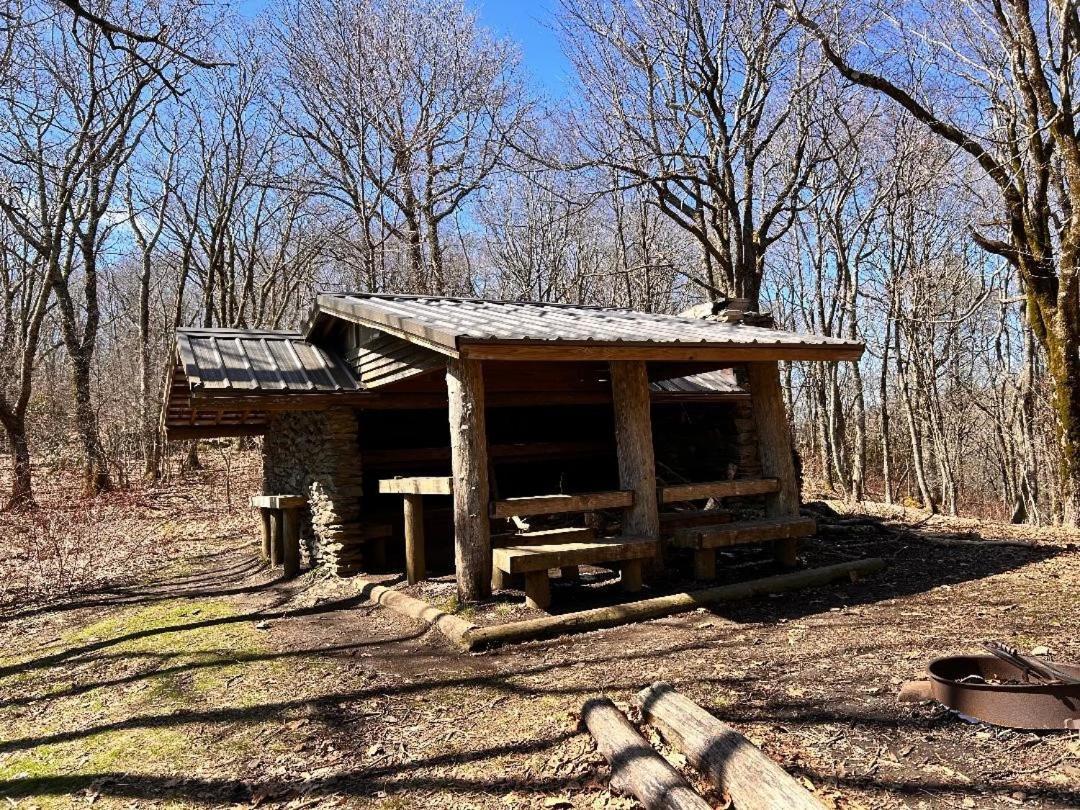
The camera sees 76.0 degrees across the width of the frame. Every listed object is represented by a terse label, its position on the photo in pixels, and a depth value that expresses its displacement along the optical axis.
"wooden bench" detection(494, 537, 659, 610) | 5.71
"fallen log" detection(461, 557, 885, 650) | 5.36
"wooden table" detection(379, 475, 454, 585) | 7.29
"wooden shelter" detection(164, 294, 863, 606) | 6.08
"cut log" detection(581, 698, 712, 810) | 2.74
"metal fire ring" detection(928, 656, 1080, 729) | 3.16
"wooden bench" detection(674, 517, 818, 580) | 6.66
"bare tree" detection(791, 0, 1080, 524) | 8.14
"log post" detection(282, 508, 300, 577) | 9.09
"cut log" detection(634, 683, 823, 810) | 2.54
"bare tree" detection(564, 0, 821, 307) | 11.97
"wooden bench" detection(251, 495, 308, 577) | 8.95
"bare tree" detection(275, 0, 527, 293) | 18.27
